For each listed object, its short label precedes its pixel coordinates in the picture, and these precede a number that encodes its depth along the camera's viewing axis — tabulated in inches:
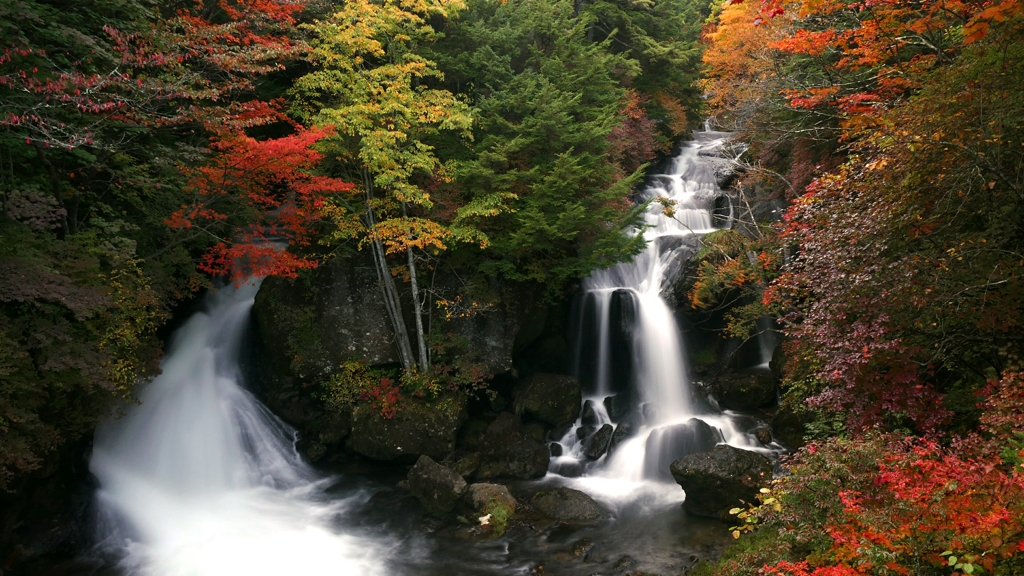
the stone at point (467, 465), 486.3
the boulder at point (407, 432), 490.6
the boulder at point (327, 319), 525.3
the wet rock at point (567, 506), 415.5
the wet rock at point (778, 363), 491.5
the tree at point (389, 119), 444.5
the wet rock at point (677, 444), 468.4
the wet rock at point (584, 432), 531.2
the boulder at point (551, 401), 537.6
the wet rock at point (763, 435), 461.1
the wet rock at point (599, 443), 509.0
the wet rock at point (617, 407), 553.9
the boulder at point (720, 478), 383.2
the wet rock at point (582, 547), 368.8
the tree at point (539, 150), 493.7
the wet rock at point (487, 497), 422.0
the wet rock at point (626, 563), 349.1
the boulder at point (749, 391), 514.0
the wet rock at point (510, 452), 491.5
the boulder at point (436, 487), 426.0
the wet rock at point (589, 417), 546.9
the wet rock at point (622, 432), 515.8
